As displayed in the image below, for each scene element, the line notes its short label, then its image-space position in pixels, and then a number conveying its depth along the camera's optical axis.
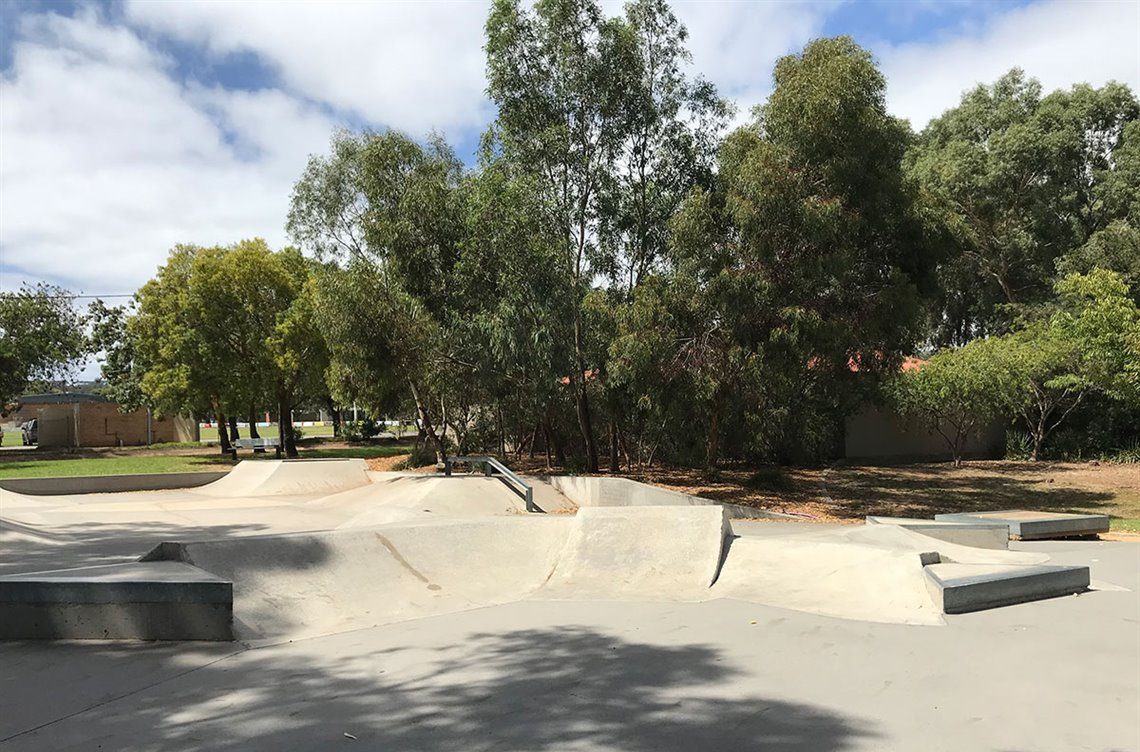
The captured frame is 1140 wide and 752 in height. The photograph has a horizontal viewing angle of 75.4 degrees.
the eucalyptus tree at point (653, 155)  15.05
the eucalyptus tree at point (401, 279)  15.23
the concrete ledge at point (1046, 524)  10.34
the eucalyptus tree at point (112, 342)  34.50
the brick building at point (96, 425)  34.03
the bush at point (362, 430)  40.09
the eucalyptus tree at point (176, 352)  22.86
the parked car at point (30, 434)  39.09
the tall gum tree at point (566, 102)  14.51
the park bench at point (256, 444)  24.95
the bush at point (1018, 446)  25.19
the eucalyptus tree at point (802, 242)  12.82
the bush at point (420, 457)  21.12
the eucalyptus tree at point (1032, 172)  27.75
